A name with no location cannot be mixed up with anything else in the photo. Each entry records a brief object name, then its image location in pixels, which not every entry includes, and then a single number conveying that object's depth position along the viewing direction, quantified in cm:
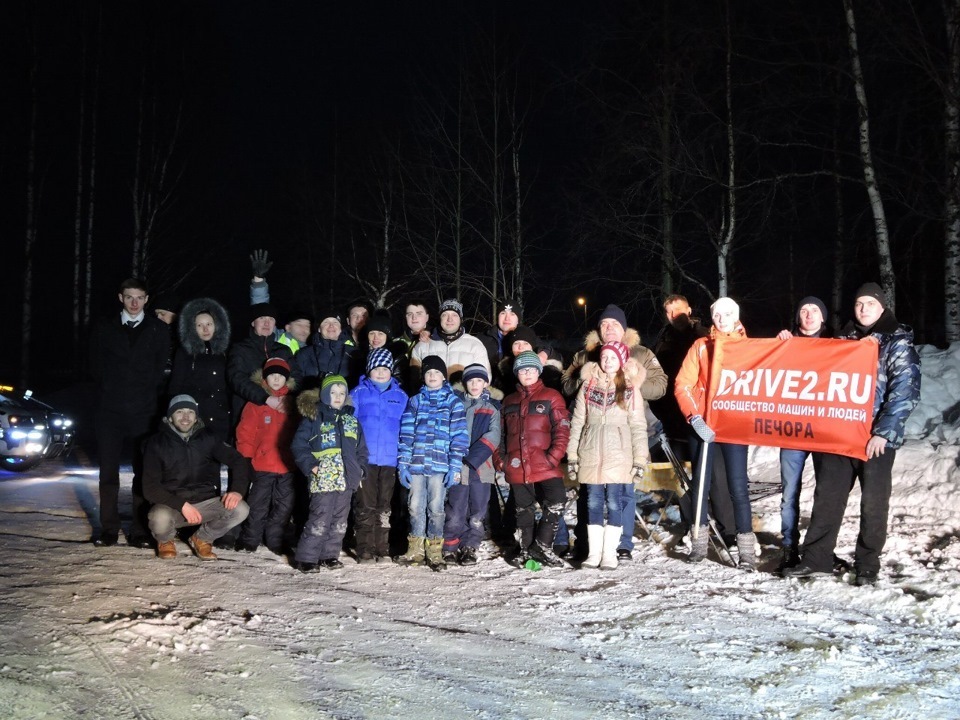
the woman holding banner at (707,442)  611
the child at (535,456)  639
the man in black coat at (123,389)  648
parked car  1124
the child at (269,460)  664
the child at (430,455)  625
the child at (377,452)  642
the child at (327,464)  611
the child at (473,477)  640
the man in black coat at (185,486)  618
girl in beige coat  616
